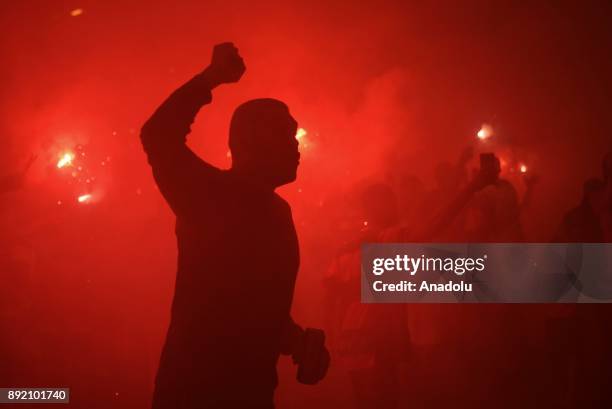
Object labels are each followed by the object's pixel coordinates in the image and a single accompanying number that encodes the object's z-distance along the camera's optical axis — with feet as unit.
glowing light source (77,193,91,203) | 28.22
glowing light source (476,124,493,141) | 28.40
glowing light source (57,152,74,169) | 26.13
